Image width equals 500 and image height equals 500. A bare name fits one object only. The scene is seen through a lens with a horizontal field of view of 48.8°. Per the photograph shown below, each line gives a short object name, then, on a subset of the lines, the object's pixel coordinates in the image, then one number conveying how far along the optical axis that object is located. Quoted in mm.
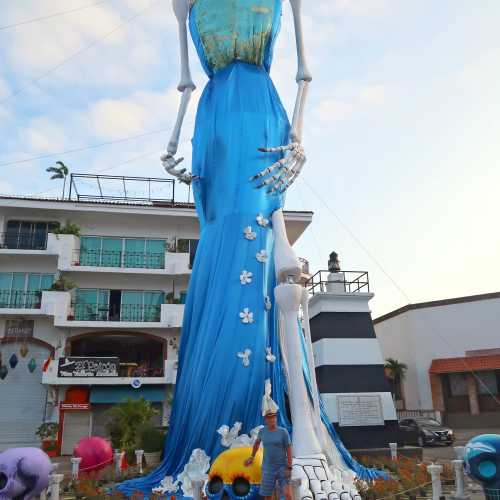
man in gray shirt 5402
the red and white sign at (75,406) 20750
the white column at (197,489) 5500
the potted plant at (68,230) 22422
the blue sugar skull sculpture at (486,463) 5895
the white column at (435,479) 6682
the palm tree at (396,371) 28391
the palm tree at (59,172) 25938
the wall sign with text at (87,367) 20641
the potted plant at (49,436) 19891
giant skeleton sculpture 7773
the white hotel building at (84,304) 21141
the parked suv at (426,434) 19250
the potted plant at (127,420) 16016
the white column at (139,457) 11098
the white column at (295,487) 5295
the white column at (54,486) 7129
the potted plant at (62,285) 21672
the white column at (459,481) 6825
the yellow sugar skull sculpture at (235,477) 6031
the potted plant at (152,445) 12234
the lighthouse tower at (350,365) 15336
